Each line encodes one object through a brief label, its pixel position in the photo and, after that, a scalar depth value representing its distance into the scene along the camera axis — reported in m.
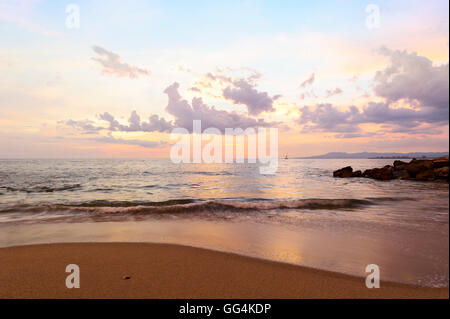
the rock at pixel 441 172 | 23.12
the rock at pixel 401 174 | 26.77
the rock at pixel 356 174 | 32.88
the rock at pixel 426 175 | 24.12
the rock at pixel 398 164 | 32.72
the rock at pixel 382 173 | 27.89
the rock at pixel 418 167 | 25.94
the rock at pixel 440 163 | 25.35
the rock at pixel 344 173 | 33.30
